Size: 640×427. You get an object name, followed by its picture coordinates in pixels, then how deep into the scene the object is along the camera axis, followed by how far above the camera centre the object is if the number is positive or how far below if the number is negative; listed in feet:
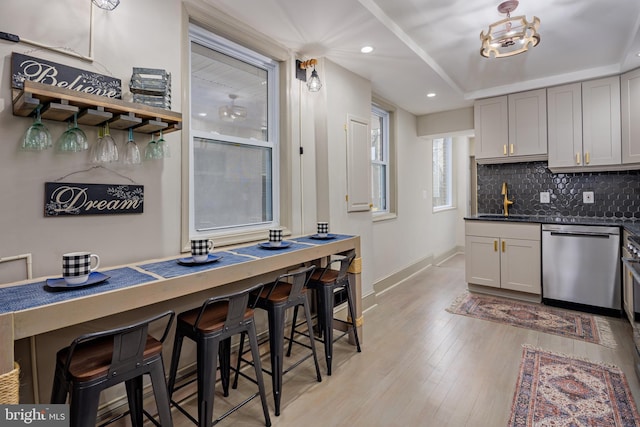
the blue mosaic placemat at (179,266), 5.28 -0.89
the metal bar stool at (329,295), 7.52 -1.96
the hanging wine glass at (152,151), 6.11 +1.21
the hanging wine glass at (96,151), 5.42 +1.10
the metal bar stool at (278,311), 6.17 -1.95
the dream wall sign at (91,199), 5.17 +0.29
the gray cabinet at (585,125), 11.34 +3.13
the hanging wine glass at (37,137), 4.69 +1.14
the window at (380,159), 14.32 +2.44
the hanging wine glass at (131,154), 5.82 +1.10
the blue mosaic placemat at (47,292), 3.79 -0.98
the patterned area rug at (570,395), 5.91 -3.69
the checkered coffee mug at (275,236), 7.49 -0.49
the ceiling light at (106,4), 5.28 +3.45
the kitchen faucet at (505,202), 14.21 +0.46
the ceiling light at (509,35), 7.37 +4.20
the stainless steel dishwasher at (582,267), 10.49 -1.84
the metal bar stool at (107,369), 3.93 -1.96
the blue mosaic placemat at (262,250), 6.79 -0.79
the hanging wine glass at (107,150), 5.38 +1.09
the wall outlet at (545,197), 13.42 +0.63
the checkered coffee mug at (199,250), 5.95 -0.64
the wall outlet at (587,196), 12.54 +0.59
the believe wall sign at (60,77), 4.79 +2.22
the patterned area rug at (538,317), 9.44 -3.44
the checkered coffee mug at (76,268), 4.40 -0.70
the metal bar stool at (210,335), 5.09 -1.99
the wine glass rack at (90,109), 4.46 +1.65
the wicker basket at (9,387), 3.37 -1.79
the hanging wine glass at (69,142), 5.03 +1.15
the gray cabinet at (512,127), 12.68 +3.45
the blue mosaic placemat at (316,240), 8.29 -0.68
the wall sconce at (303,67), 9.42 +4.33
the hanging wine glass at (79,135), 5.08 +1.26
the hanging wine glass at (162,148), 6.14 +1.29
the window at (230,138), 7.60 +1.95
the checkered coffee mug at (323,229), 8.94 -0.41
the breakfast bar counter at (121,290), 3.57 -1.00
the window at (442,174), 19.55 +2.44
